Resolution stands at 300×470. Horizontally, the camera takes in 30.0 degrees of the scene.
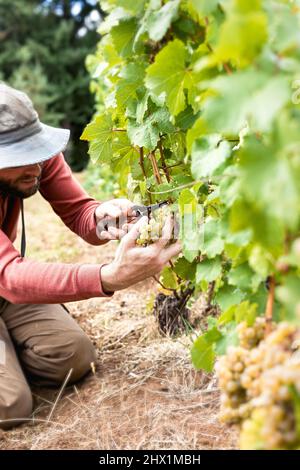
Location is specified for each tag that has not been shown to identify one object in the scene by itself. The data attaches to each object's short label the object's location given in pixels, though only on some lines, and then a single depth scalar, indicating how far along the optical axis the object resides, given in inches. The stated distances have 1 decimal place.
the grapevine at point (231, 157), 40.3
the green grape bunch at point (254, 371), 44.7
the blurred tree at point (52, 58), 517.0
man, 84.7
